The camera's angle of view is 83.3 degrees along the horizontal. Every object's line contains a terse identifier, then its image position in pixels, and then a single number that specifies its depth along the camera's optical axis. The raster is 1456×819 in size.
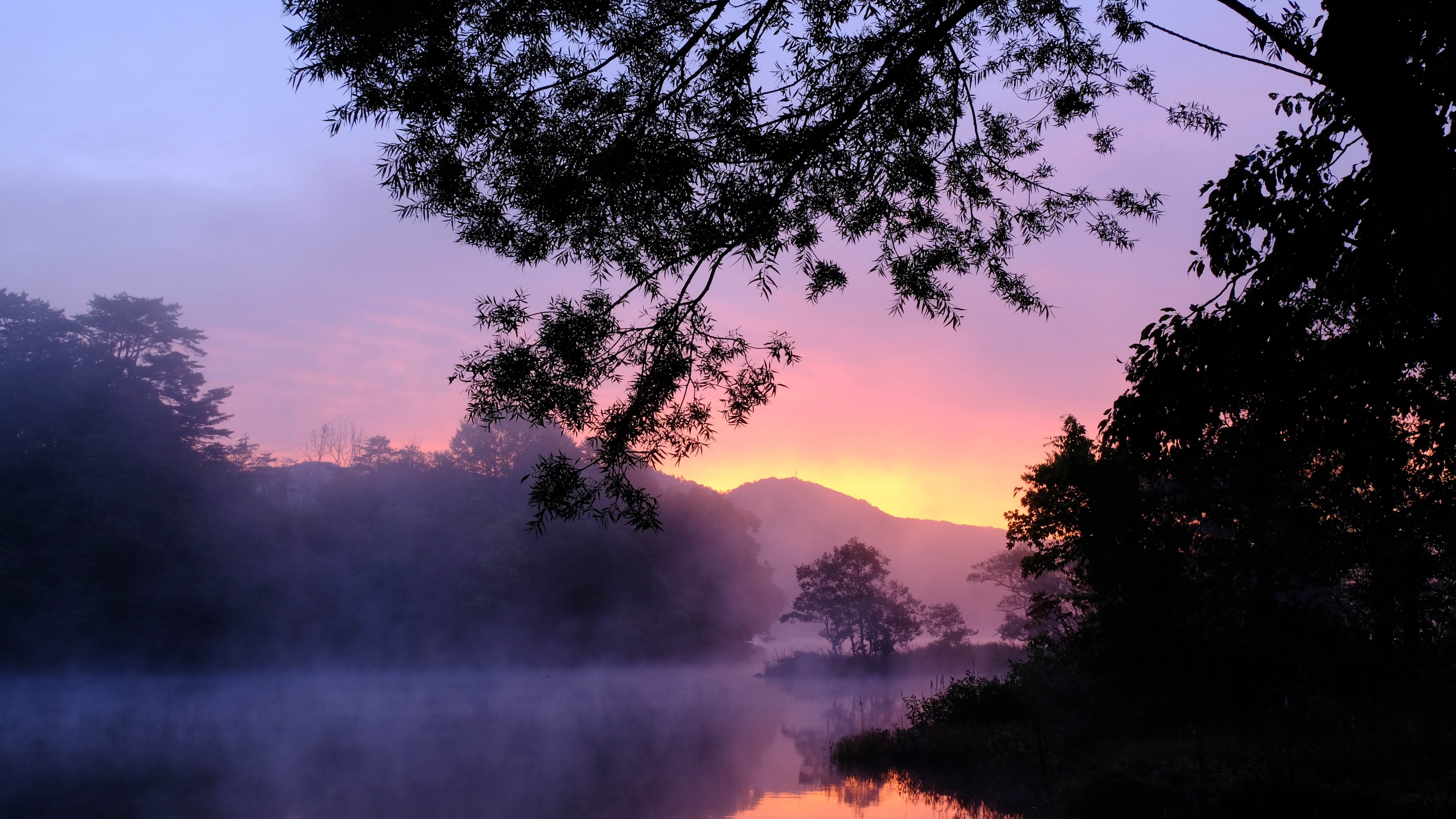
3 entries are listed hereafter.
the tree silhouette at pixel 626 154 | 8.91
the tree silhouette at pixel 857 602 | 57.97
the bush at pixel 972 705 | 23.23
